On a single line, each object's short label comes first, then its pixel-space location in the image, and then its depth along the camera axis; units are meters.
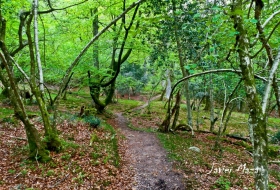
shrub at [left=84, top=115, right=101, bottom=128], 11.20
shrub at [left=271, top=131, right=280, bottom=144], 12.99
